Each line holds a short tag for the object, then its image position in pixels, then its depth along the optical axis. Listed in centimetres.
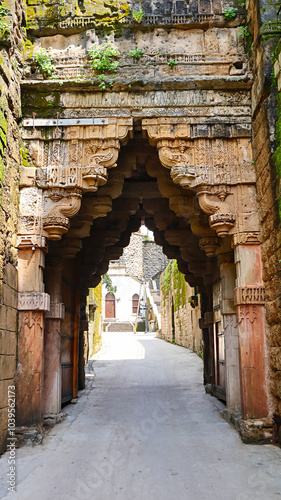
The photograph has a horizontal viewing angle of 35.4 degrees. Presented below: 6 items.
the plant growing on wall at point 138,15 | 616
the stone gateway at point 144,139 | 521
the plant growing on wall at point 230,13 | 612
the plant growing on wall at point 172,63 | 603
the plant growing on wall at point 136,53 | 606
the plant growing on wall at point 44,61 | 602
